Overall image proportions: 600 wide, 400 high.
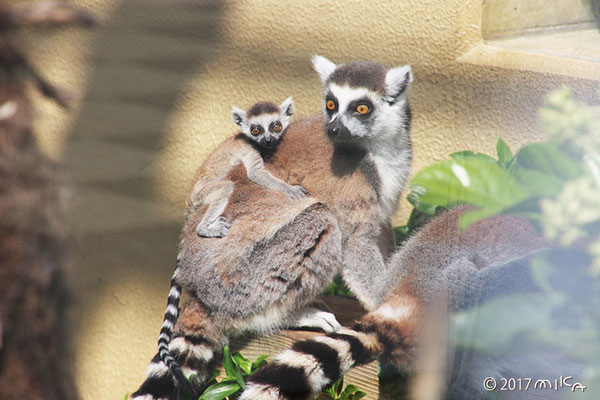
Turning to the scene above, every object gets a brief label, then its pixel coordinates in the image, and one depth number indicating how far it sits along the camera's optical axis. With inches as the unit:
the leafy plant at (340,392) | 204.6
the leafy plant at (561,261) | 160.7
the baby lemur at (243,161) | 207.3
